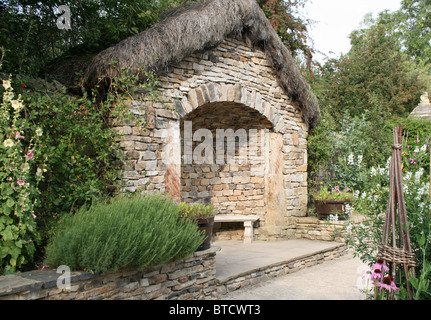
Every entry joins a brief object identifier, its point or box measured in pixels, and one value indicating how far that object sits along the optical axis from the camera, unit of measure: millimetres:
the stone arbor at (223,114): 4977
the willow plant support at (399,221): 2580
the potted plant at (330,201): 7137
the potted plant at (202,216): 4284
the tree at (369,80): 12695
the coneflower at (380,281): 2434
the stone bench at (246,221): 7176
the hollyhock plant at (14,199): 3053
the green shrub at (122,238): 3160
